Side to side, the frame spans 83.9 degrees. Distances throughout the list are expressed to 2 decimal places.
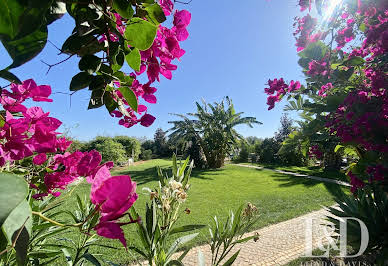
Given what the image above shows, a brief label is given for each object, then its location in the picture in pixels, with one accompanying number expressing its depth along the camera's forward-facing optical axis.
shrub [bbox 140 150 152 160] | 24.77
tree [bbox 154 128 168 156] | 28.77
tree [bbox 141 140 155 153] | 30.75
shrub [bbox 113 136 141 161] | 21.41
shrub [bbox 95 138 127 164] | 15.03
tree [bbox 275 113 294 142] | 21.62
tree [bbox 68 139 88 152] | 13.99
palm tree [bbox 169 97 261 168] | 14.73
